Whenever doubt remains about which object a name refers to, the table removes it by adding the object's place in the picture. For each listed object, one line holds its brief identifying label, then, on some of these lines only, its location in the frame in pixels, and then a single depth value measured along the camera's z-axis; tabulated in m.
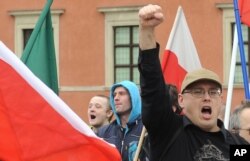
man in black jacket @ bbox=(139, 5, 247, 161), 5.96
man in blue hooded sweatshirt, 8.99
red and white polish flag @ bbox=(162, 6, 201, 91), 10.45
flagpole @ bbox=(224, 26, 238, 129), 9.88
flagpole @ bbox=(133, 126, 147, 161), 7.77
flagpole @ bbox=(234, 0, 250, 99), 9.47
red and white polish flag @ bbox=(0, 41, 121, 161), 5.94
